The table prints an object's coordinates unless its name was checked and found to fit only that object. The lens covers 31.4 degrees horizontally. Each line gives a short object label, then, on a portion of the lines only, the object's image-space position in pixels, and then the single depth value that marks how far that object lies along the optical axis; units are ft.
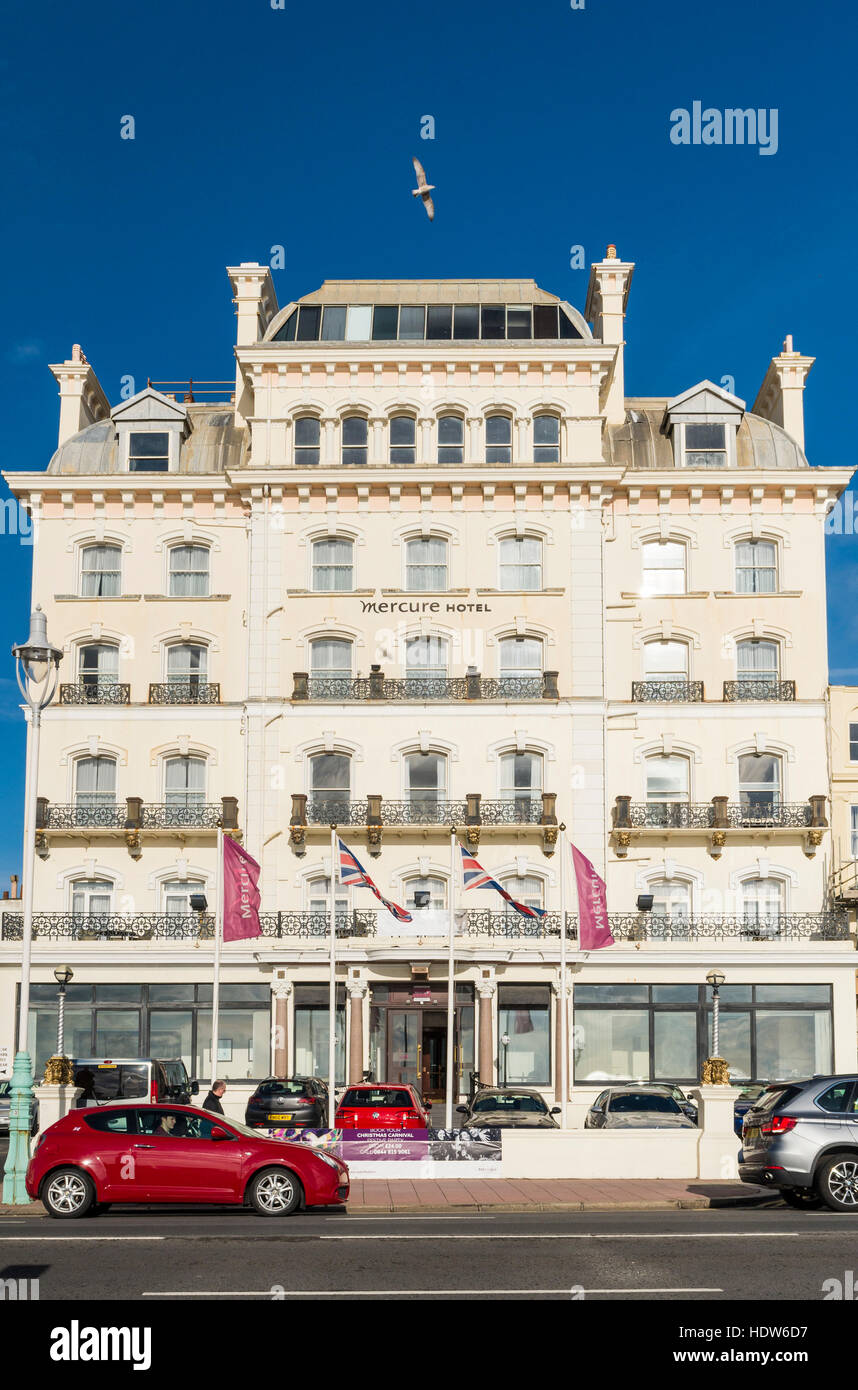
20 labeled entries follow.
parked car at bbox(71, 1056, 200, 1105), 103.76
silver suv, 64.44
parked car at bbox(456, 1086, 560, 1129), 93.35
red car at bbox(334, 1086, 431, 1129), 93.04
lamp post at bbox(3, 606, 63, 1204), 70.33
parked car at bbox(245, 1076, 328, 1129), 97.45
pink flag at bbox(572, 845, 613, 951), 110.93
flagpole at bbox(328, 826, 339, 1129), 112.74
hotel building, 134.10
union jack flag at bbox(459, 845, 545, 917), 108.68
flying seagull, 134.41
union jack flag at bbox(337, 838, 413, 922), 111.34
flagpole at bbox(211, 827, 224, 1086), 106.32
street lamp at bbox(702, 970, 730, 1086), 82.79
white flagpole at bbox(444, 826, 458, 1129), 101.09
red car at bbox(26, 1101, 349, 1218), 62.75
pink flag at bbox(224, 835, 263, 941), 104.22
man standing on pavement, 92.79
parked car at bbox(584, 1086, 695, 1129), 90.89
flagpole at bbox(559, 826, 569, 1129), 122.42
